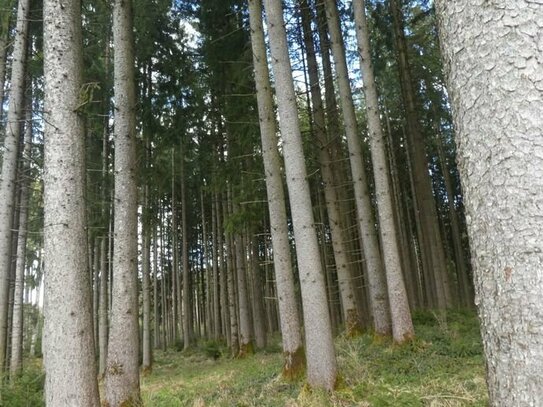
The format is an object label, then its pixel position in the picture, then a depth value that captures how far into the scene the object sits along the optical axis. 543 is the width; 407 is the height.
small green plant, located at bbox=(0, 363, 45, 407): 5.79
